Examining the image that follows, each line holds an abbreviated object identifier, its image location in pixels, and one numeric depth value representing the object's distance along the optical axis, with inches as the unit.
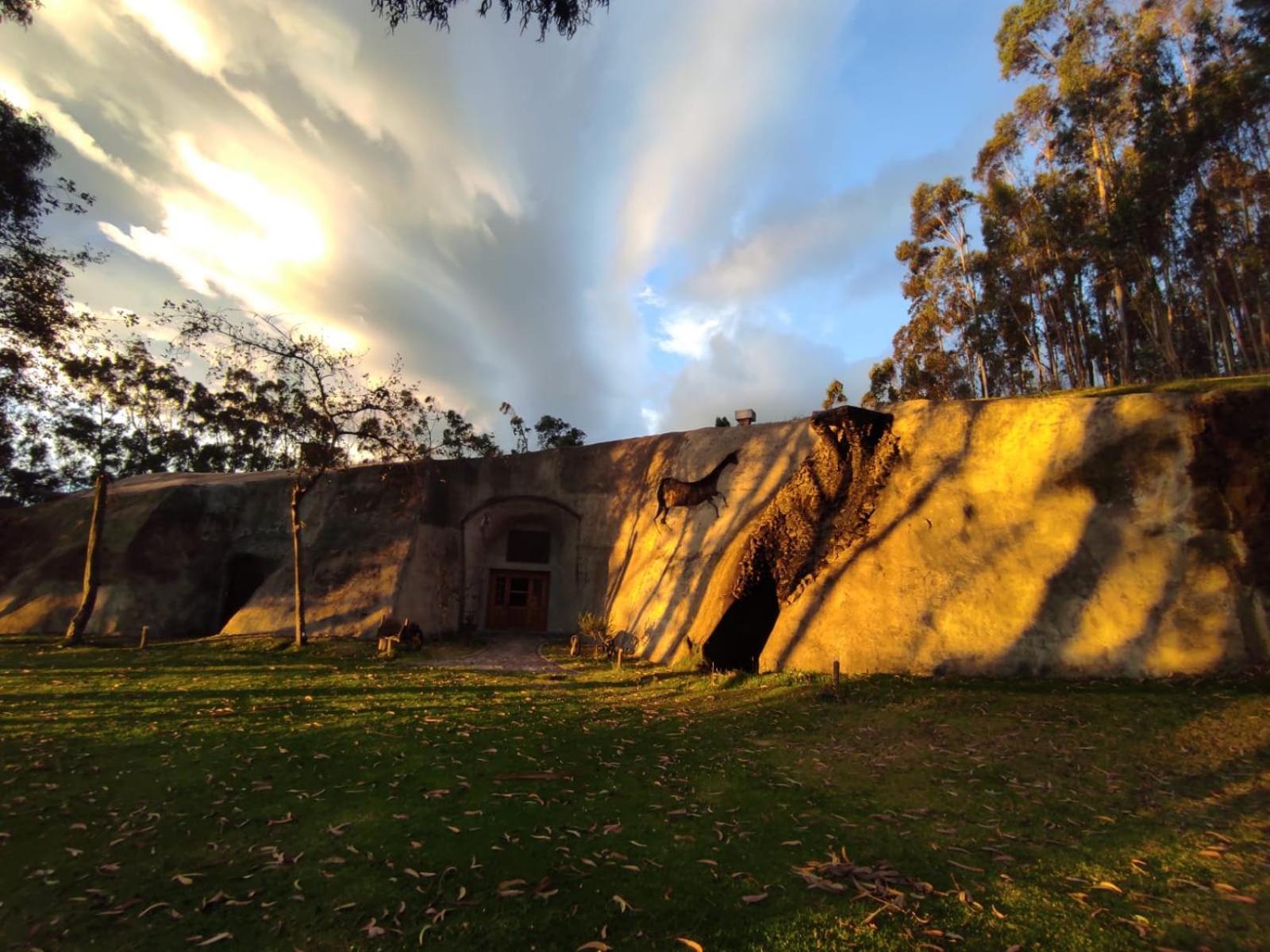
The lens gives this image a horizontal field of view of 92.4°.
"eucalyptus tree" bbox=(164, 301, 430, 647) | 712.4
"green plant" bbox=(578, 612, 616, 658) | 682.2
